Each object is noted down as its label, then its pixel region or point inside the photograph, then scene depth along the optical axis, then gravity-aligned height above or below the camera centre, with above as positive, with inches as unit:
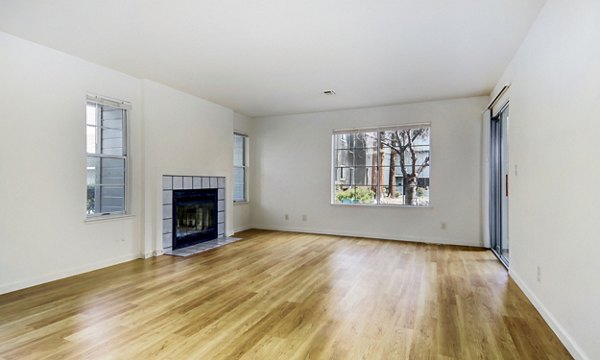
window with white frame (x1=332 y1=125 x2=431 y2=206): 229.0 +11.1
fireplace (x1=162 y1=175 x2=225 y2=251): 193.2 -20.0
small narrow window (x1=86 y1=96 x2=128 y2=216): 157.4 +11.3
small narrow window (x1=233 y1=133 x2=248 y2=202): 271.7 +10.6
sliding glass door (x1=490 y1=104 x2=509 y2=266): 175.3 -2.0
